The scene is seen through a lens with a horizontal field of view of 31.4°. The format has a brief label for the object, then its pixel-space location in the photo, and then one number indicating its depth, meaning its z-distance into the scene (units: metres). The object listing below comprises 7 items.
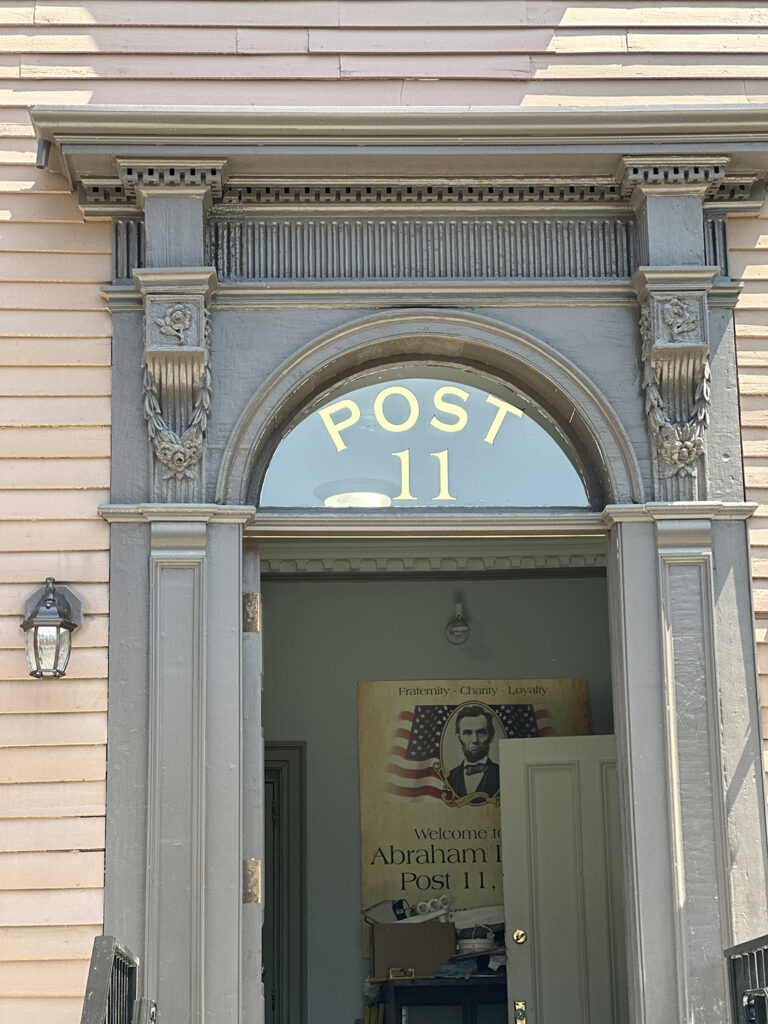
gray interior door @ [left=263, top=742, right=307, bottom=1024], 9.93
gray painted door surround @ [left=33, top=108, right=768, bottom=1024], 5.57
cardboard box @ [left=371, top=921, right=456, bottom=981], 9.64
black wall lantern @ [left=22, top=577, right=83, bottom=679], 5.63
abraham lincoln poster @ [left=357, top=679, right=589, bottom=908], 10.10
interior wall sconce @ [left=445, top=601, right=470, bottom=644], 10.38
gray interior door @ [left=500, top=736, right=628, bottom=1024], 8.34
